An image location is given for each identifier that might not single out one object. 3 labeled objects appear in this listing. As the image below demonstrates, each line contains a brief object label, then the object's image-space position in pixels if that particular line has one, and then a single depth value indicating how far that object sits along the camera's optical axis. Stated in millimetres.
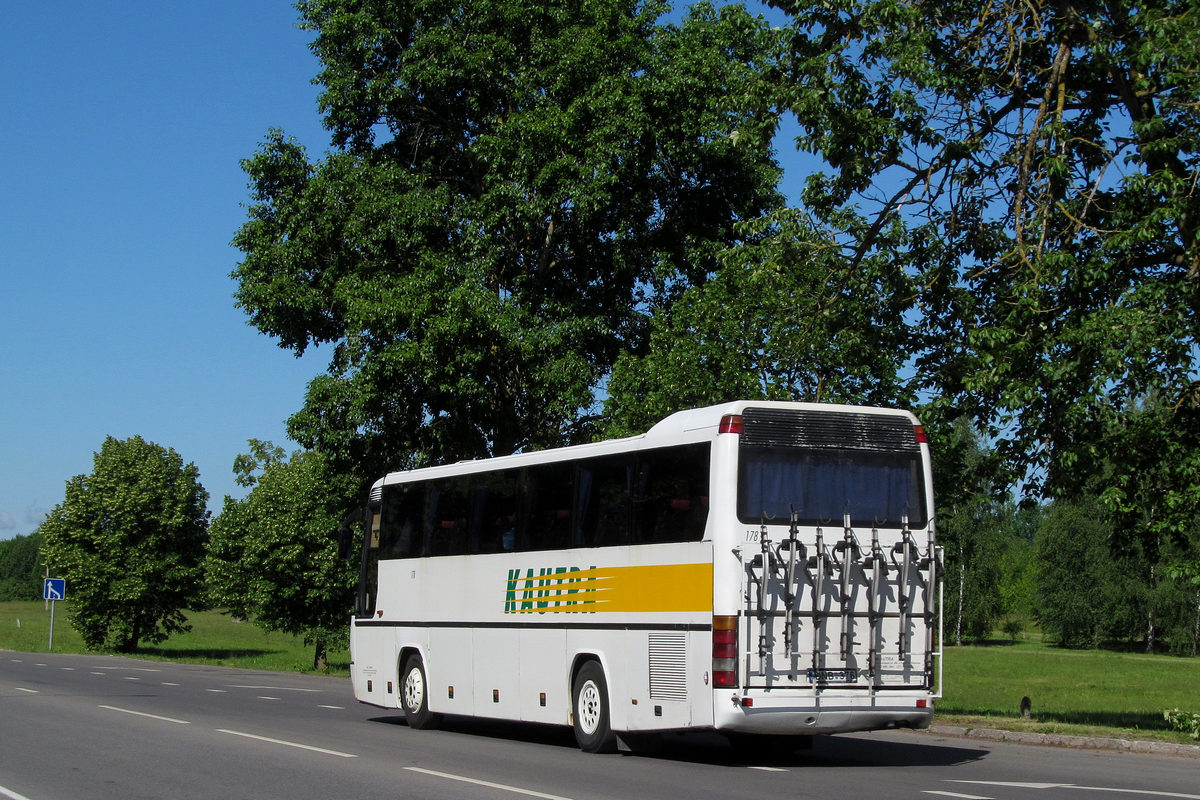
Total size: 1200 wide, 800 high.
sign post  54750
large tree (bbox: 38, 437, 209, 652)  57844
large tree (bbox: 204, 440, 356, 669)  45812
